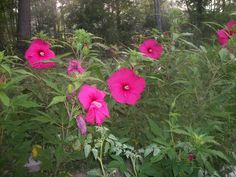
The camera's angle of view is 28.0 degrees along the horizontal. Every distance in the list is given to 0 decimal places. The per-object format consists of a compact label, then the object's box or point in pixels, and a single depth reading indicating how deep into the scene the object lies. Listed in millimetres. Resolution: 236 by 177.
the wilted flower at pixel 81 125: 1719
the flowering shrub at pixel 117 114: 1772
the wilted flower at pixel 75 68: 1852
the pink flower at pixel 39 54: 2164
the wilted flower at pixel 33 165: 2215
